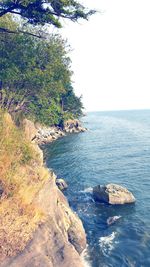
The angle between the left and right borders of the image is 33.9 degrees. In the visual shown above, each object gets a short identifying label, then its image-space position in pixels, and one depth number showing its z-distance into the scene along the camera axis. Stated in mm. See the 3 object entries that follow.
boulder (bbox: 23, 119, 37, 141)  19578
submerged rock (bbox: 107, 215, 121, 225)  22812
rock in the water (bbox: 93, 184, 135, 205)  26577
